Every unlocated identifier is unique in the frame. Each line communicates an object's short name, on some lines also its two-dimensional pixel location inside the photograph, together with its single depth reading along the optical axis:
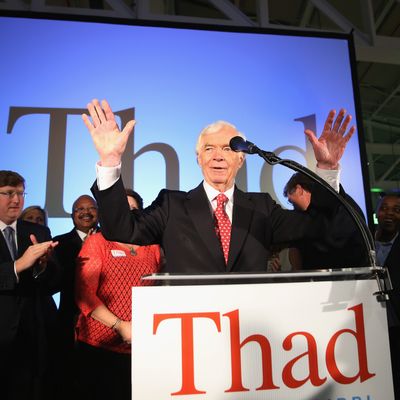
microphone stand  0.94
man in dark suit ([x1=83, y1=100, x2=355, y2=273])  1.32
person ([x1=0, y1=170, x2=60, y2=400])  1.71
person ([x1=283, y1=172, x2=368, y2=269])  1.40
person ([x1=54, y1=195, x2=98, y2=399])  2.06
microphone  1.17
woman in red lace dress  1.72
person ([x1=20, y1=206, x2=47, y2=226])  2.47
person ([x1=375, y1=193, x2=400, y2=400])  1.84
